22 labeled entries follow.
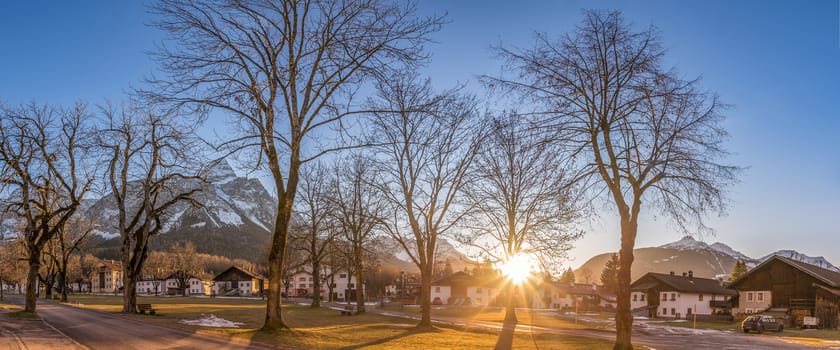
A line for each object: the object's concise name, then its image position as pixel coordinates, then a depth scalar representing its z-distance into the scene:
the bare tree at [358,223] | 38.47
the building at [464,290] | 105.81
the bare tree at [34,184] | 33.38
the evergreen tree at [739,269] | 126.80
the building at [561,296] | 103.81
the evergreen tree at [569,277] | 163.45
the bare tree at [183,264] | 122.61
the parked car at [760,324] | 48.00
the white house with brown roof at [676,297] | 78.06
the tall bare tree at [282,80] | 20.61
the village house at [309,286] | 132.75
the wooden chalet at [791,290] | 56.21
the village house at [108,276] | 171.62
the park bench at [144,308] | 36.49
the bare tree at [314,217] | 52.75
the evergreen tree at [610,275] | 125.50
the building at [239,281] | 135.88
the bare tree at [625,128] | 17.97
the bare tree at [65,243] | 60.67
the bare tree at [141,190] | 37.47
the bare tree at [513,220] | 34.47
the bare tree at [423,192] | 31.00
